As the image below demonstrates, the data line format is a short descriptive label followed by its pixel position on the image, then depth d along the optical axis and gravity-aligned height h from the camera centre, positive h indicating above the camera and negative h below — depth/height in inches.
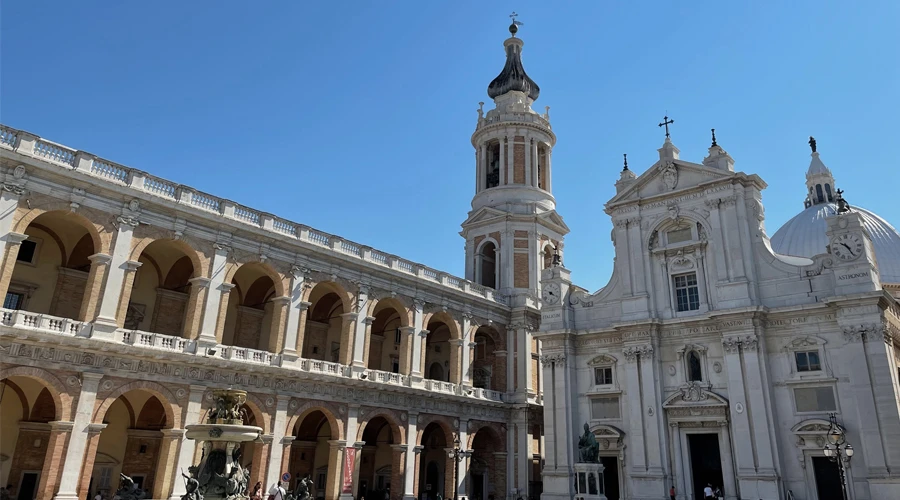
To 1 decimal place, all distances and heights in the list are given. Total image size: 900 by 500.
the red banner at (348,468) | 1106.1 +9.4
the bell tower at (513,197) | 1611.7 +699.4
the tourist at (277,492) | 787.4 -25.3
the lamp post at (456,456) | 1214.3 +39.8
